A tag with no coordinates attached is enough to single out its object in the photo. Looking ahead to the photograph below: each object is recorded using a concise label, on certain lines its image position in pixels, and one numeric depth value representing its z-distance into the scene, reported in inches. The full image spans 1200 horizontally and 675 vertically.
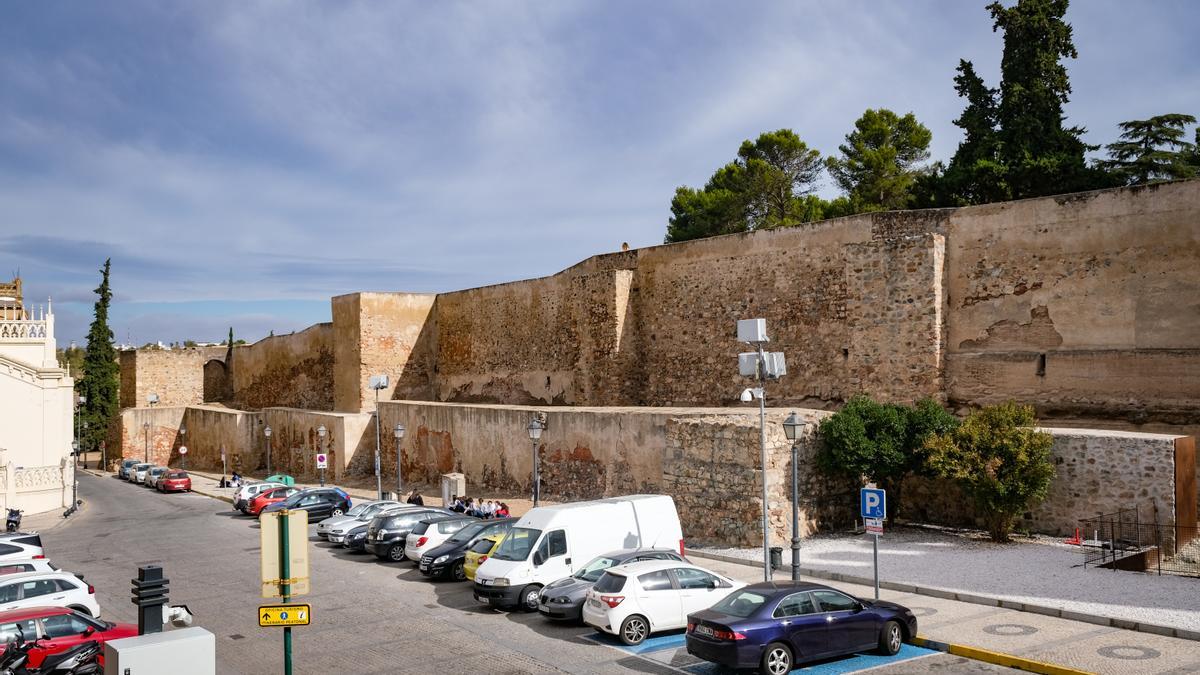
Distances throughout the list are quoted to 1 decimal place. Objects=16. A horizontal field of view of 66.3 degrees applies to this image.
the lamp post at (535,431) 845.8
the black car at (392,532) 758.5
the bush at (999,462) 681.0
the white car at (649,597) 488.4
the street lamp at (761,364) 604.4
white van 572.4
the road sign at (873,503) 529.7
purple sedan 416.5
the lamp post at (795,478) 563.8
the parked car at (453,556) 671.1
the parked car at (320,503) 986.1
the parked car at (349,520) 834.2
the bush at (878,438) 753.0
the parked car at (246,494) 1117.4
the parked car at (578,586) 528.7
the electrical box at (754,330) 607.5
